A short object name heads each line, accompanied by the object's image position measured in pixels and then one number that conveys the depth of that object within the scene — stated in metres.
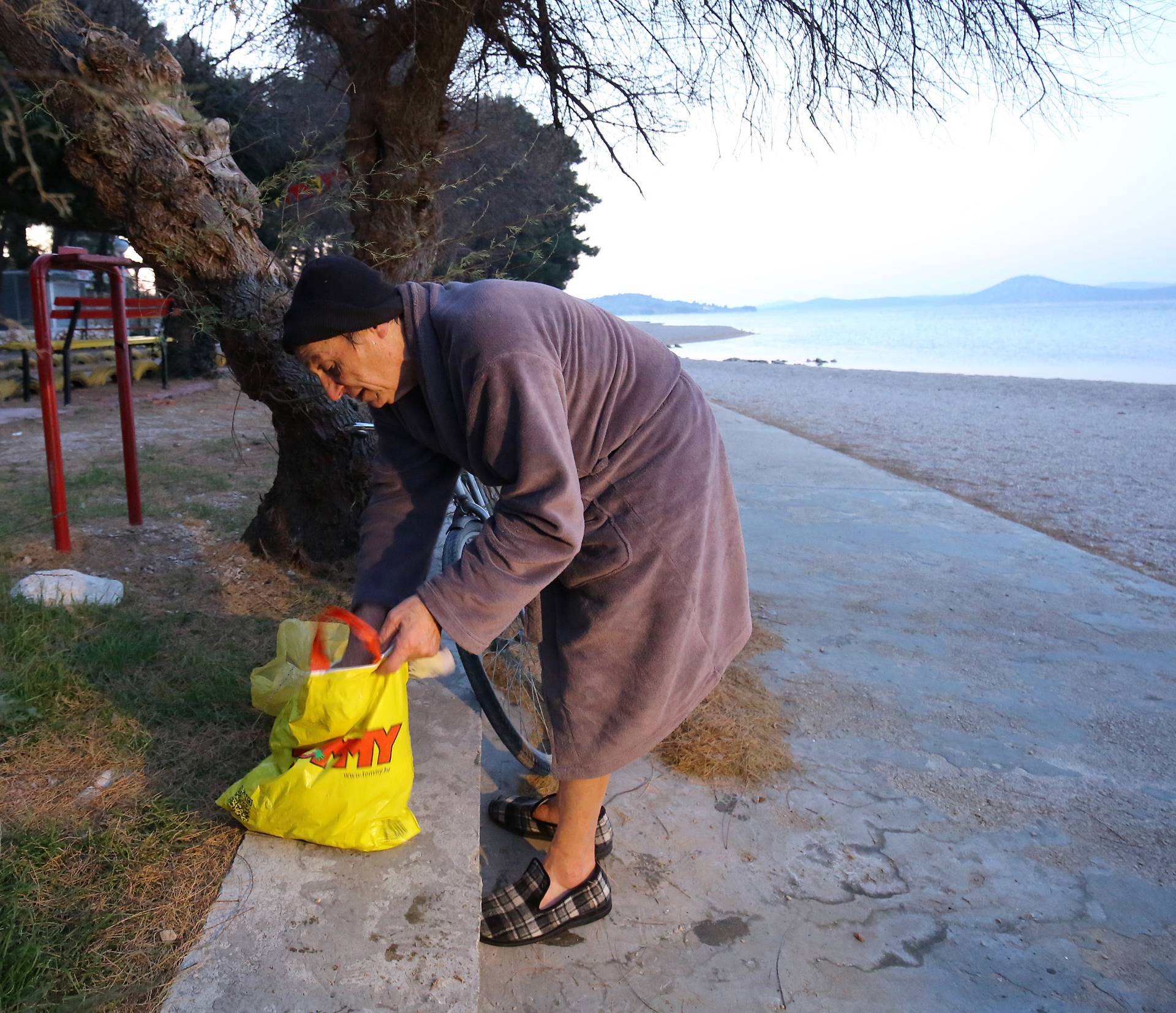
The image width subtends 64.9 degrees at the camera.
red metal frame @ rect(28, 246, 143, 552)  4.26
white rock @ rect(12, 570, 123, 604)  3.50
